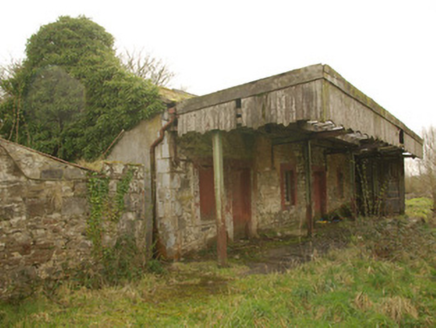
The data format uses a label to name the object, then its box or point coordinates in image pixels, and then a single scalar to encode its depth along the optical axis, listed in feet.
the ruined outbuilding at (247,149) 18.03
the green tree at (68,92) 27.94
